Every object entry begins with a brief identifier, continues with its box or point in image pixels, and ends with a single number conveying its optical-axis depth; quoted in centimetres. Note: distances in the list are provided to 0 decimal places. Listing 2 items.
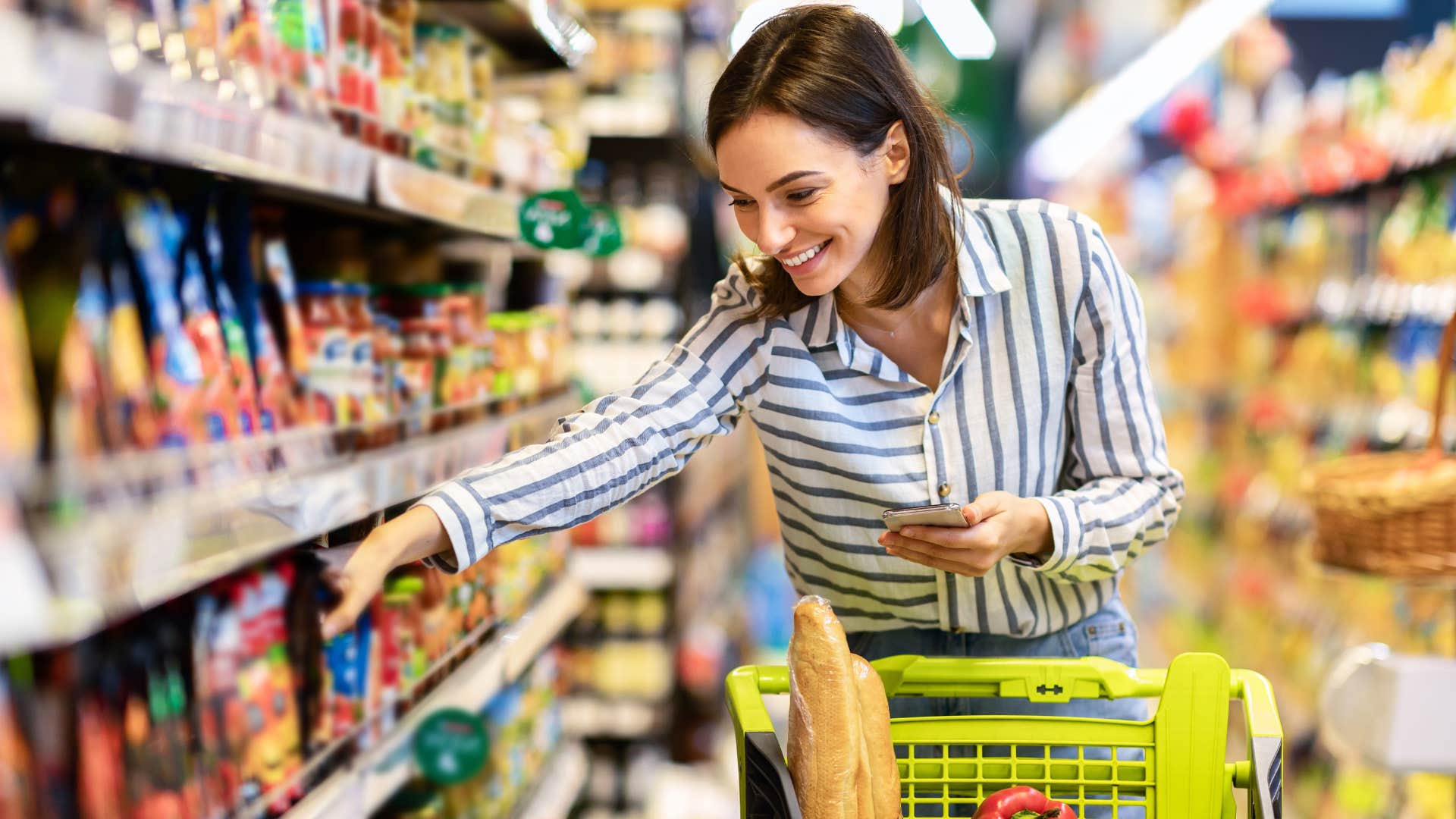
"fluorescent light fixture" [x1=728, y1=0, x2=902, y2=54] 572
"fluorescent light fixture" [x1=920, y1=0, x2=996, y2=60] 680
